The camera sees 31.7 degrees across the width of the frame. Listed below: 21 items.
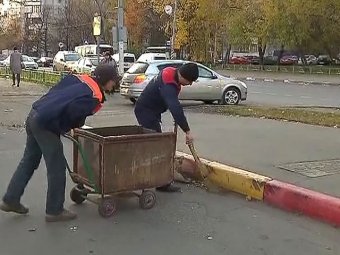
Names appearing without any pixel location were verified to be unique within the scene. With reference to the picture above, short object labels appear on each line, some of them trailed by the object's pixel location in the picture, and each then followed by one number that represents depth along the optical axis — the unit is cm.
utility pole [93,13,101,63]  2539
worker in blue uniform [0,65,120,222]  574
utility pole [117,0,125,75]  2538
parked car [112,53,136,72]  3893
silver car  1900
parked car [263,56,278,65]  6384
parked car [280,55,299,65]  6494
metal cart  614
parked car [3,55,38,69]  4969
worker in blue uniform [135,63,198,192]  694
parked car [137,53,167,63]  3384
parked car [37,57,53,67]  6706
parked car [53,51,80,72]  3921
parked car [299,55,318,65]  6338
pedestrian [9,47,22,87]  2608
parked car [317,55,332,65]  6206
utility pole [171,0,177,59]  5049
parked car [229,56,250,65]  6596
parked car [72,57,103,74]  3015
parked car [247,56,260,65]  6659
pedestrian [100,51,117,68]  2253
